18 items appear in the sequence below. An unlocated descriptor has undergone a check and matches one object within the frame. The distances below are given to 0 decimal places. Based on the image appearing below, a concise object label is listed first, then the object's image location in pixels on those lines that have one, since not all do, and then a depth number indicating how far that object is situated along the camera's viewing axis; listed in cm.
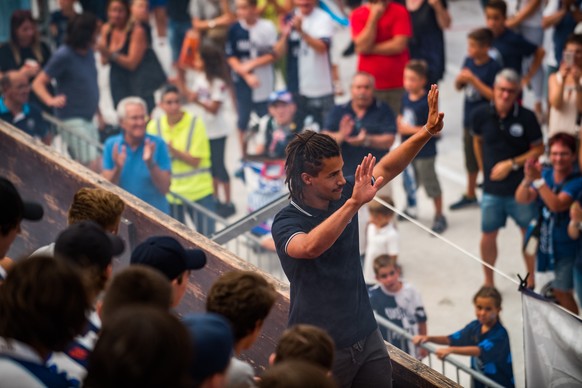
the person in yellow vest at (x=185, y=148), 1544
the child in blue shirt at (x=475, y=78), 1732
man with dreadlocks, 837
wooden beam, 918
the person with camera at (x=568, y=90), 1656
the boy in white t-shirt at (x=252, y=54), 1932
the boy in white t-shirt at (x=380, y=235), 1425
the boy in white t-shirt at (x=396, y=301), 1235
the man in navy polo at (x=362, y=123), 1550
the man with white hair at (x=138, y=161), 1414
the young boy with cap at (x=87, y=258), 688
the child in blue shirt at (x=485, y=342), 1152
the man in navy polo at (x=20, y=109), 1618
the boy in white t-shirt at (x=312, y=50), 1893
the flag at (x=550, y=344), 962
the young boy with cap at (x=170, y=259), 738
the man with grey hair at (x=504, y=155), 1508
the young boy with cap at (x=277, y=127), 1638
